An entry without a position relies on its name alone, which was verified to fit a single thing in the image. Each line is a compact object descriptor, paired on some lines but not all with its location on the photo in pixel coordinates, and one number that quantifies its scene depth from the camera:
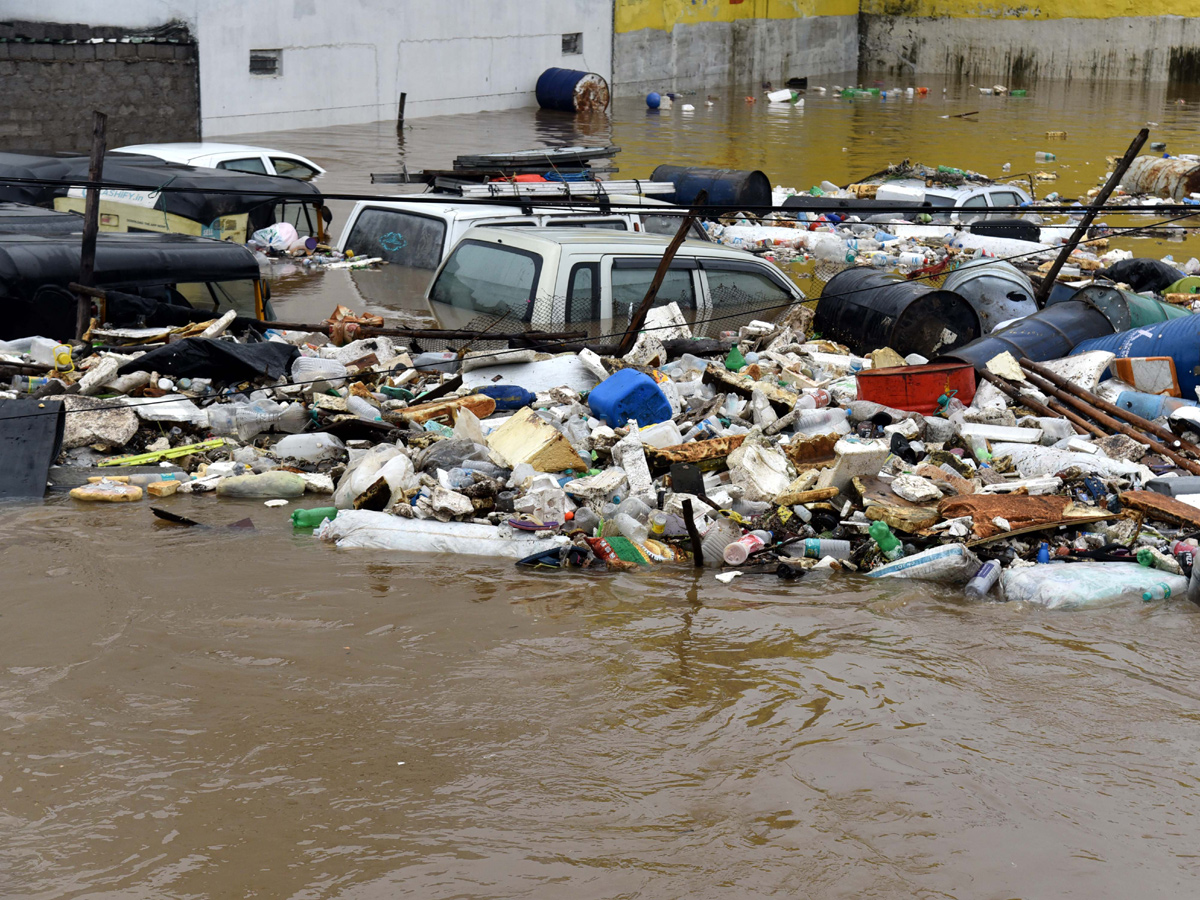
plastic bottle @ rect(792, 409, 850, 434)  8.22
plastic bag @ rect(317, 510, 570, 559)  6.44
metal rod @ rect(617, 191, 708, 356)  8.89
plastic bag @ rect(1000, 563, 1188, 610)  6.06
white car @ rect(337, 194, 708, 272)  10.36
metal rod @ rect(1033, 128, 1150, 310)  10.25
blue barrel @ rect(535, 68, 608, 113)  32.12
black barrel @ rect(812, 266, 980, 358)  10.26
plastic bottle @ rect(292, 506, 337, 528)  6.68
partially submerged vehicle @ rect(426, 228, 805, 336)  9.05
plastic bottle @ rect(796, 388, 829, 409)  8.45
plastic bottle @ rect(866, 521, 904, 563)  6.52
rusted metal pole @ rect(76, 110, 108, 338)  8.63
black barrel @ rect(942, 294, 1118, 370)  9.92
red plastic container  8.62
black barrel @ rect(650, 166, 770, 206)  17.45
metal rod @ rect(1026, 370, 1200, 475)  7.89
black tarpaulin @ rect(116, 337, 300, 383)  8.41
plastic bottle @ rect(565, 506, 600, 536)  6.66
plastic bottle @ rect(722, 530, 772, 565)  6.41
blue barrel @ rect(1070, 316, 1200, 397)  9.58
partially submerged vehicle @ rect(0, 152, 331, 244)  11.97
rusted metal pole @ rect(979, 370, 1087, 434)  8.81
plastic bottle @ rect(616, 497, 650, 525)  6.80
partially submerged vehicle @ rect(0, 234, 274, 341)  9.13
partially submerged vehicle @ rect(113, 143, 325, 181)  15.05
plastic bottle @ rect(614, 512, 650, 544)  6.60
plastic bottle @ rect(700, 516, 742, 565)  6.47
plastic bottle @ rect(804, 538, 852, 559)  6.51
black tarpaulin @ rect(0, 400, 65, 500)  6.84
